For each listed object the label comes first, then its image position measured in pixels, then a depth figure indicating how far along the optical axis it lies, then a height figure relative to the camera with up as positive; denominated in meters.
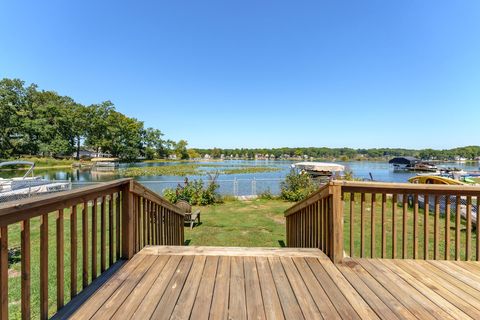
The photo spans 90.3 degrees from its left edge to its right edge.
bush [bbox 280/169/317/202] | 9.75 -1.34
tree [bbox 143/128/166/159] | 62.42 +3.43
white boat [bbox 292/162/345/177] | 16.25 -0.93
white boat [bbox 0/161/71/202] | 7.54 -1.16
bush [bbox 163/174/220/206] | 9.17 -1.49
